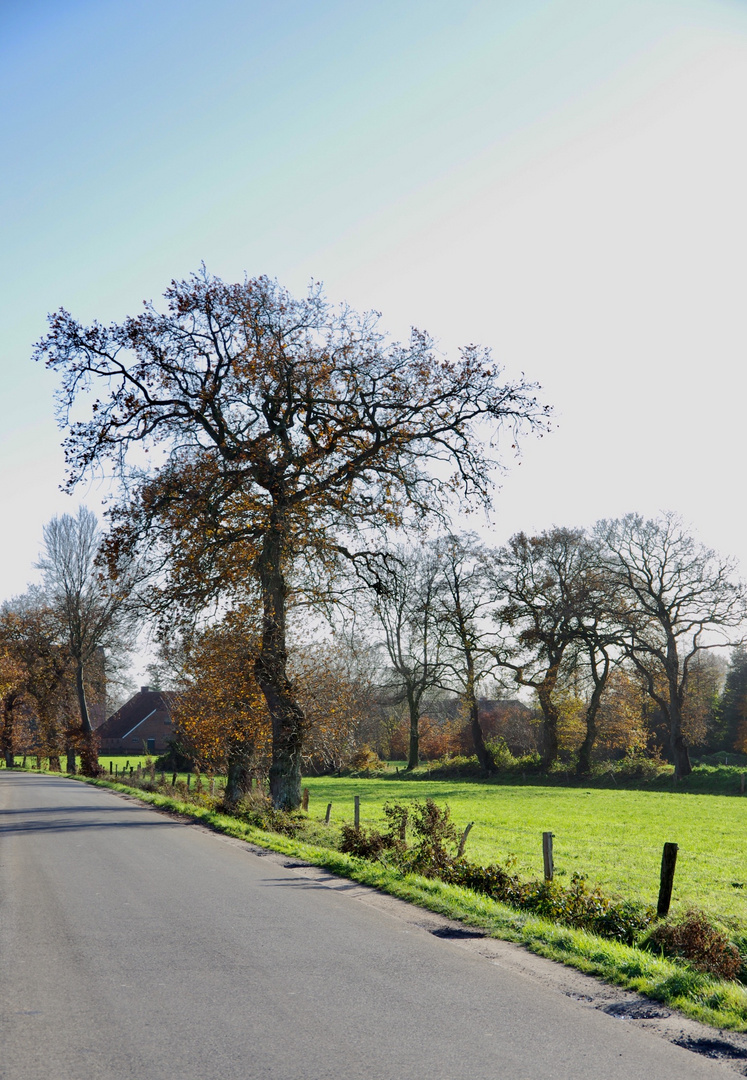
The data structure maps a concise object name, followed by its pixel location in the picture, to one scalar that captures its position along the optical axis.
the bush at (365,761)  52.71
